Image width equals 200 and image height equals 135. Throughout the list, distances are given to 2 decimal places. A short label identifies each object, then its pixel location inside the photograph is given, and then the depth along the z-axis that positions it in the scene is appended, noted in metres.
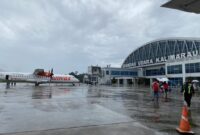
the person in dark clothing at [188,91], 11.52
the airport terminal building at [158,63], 51.72
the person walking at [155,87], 15.82
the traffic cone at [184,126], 6.11
